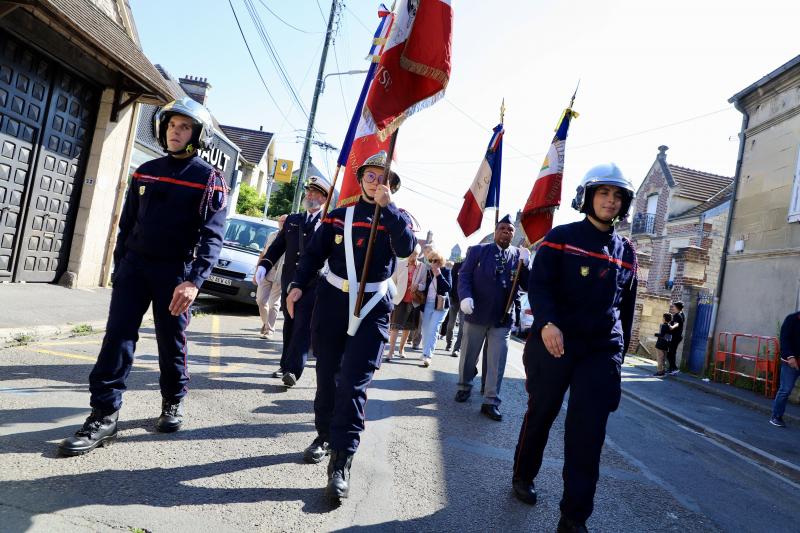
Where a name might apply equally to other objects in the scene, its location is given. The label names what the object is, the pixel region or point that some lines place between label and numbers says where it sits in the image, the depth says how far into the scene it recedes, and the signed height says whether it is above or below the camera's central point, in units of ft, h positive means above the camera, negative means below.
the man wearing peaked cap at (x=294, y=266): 18.90 -0.10
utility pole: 69.62 +17.60
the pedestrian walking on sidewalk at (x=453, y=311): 40.96 -1.22
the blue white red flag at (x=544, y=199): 22.75 +4.09
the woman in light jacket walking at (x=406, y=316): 32.49 -1.63
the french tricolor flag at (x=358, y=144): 21.25 +4.81
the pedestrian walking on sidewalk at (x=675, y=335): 55.72 -0.28
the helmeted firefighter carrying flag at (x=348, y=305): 11.60 -0.61
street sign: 93.86 +14.38
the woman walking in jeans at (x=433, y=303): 33.22 -0.70
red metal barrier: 43.37 -1.00
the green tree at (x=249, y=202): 124.06 +11.69
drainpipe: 54.44 +9.61
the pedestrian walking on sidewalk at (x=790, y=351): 29.63 +0.05
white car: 38.42 -1.11
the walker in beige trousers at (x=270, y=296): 28.71 -1.65
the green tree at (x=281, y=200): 147.13 +15.30
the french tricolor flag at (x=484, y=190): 26.81 +4.84
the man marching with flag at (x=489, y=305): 21.57 -0.22
